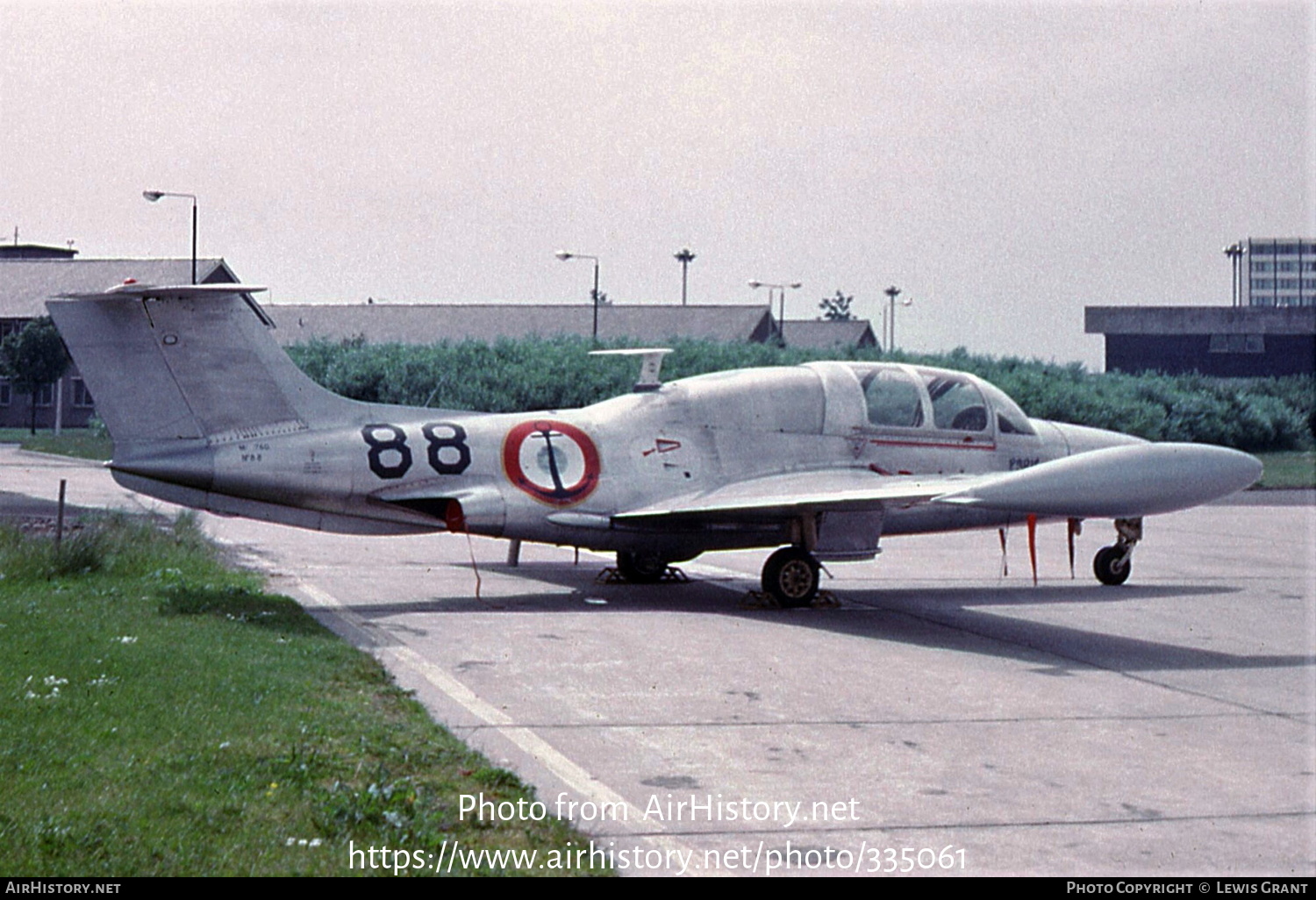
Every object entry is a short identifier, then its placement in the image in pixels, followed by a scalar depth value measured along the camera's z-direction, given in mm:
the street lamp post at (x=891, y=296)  83781
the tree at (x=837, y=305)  164375
